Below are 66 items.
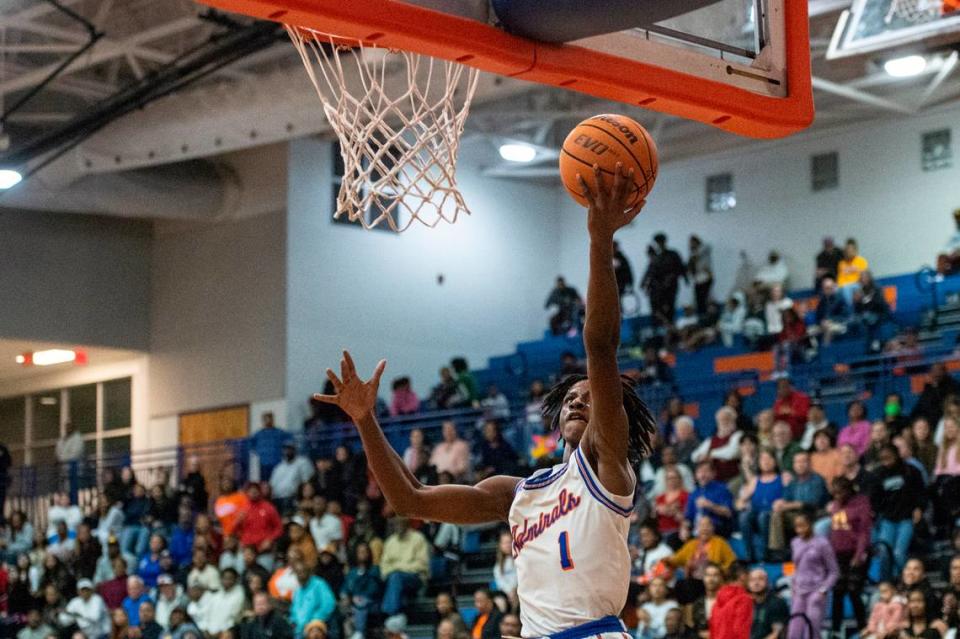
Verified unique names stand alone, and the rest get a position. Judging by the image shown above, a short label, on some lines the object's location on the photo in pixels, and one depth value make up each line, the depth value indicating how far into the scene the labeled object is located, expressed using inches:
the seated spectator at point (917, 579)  404.2
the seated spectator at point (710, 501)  498.9
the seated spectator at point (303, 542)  581.9
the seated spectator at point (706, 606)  442.0
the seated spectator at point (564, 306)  848.9
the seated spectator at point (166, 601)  602.4
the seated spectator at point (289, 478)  683.4
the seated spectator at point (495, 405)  677.3
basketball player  162.4
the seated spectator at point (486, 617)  465.7
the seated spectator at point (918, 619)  391.4
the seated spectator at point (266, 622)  533.0
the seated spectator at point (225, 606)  571.2
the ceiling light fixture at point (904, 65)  549.4
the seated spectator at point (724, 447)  531.5
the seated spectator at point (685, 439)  556.4
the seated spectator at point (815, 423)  520.4
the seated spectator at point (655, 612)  450.0
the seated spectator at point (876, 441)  483.8
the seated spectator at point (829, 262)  759.1
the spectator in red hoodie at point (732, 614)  424.5
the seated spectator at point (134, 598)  621.6
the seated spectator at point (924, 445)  479.2
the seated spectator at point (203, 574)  602.2
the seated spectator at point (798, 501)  478.0
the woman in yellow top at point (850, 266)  751.7
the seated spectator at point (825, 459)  489.1
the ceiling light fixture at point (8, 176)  564.1
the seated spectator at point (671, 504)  517.7
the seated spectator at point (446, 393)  746.8
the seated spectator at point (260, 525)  627.5
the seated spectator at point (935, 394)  512.4
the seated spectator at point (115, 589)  641.6
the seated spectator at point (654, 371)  676.7
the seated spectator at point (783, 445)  506.9
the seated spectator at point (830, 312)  682.8
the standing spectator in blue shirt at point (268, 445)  737.0
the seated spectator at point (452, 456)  617.0
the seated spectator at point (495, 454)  609.6
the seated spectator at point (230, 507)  645.3
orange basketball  176.4
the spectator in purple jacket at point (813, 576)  435.8
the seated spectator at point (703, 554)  470.3
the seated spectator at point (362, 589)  551.2
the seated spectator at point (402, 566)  553.0
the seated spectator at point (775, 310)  703.1
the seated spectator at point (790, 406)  545.0
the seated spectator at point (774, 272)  820.0
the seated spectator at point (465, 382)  749.3
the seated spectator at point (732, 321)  745.6
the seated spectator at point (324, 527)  600.1
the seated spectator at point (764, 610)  429.7
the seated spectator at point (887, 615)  406.3
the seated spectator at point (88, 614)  622.8
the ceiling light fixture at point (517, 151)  710.5
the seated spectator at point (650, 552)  483.5
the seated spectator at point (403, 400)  748.6
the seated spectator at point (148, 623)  589.3
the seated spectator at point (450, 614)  480.1
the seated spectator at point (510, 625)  443.2
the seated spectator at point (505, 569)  509.0
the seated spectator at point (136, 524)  684.7
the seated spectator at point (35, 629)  633.6
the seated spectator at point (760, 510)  489.4
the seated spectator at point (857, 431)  510.9
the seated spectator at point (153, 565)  653.3
